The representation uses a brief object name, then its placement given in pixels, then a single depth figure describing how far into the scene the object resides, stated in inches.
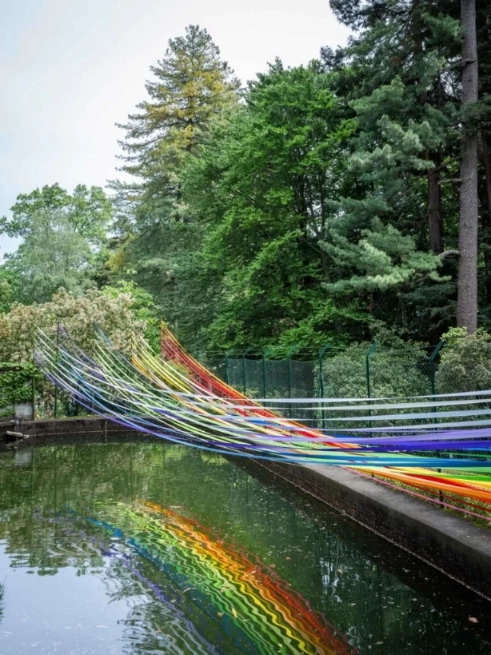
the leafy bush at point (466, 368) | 387.9
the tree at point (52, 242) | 1332.4
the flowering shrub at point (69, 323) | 758.5
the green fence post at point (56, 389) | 711.4
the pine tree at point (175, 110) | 1181.1
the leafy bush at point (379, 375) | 477.7
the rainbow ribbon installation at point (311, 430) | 181.5
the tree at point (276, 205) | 727.1
